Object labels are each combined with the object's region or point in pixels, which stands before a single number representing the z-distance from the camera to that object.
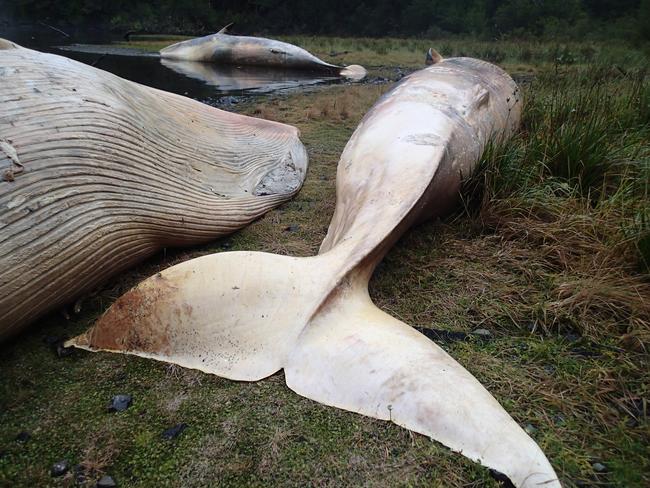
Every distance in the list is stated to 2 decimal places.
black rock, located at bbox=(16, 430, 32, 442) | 1.97
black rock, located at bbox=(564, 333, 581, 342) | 2.52
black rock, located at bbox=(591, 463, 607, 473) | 1.82
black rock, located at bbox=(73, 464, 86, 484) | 1.80
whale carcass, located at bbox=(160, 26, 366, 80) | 12.52
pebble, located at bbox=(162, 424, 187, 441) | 1.98
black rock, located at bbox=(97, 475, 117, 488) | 1.78
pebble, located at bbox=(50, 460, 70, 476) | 1.82
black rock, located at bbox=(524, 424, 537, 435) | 1.99
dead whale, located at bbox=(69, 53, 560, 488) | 1.69
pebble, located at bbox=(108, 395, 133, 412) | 2.11
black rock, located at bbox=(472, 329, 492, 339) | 2.58
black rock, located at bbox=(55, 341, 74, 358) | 2.41
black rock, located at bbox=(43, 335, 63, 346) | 2.51
